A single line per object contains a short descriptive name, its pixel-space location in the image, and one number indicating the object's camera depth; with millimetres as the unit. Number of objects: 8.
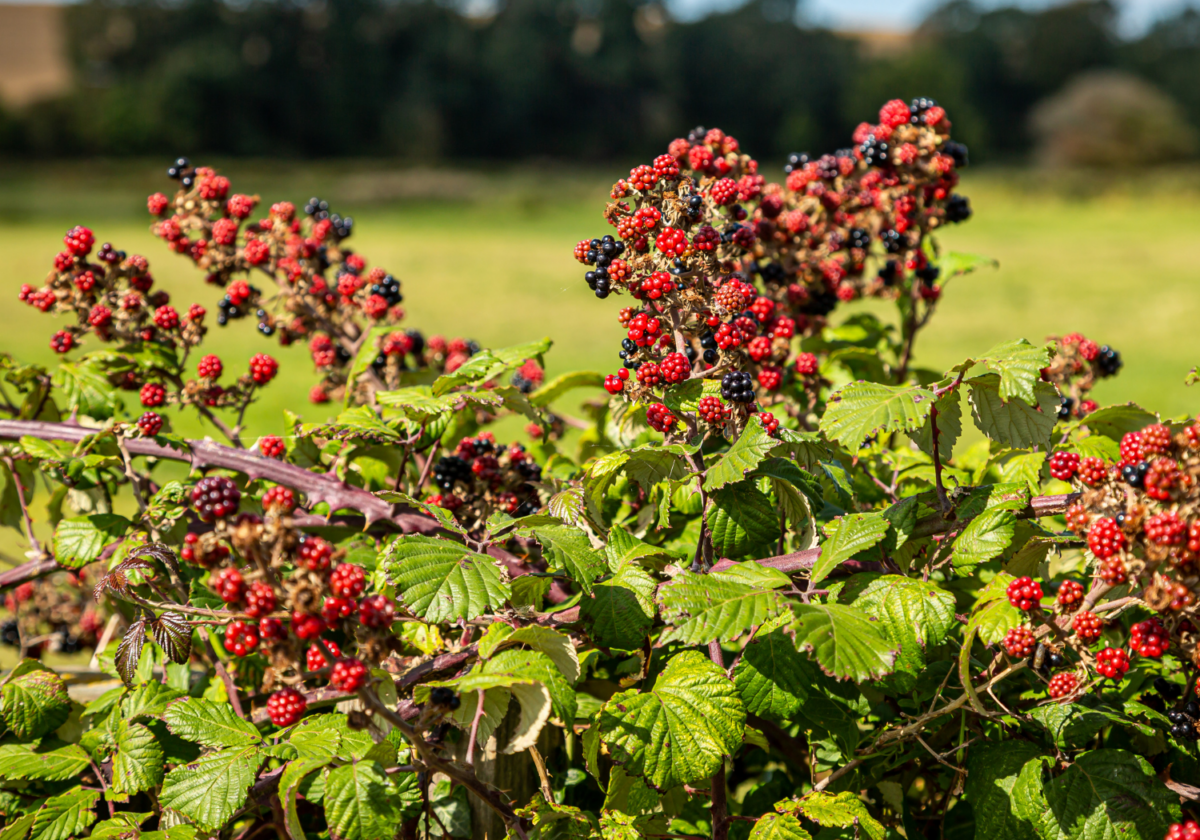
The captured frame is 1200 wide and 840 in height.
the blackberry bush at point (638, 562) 1437
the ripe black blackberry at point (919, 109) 2570
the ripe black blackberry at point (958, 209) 2619
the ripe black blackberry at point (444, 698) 1418
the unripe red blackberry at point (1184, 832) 1376
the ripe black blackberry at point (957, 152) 2602
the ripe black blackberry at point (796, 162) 2654
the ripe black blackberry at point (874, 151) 2551
